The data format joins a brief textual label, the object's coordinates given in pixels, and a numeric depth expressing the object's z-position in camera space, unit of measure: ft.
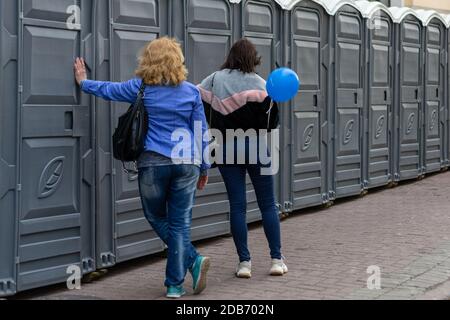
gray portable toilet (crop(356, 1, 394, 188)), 73.82
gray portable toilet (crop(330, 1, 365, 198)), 68.90
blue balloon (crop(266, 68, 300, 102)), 42.06
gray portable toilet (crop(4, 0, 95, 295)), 38.70
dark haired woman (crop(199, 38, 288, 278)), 43.14
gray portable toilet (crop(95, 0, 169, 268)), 44.21
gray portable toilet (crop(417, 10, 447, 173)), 85.35
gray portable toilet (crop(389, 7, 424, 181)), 79.71
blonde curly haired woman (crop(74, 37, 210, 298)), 38.88
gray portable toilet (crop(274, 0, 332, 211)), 62.54
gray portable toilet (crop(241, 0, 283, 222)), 57.06
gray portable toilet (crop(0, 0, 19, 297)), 38.22
